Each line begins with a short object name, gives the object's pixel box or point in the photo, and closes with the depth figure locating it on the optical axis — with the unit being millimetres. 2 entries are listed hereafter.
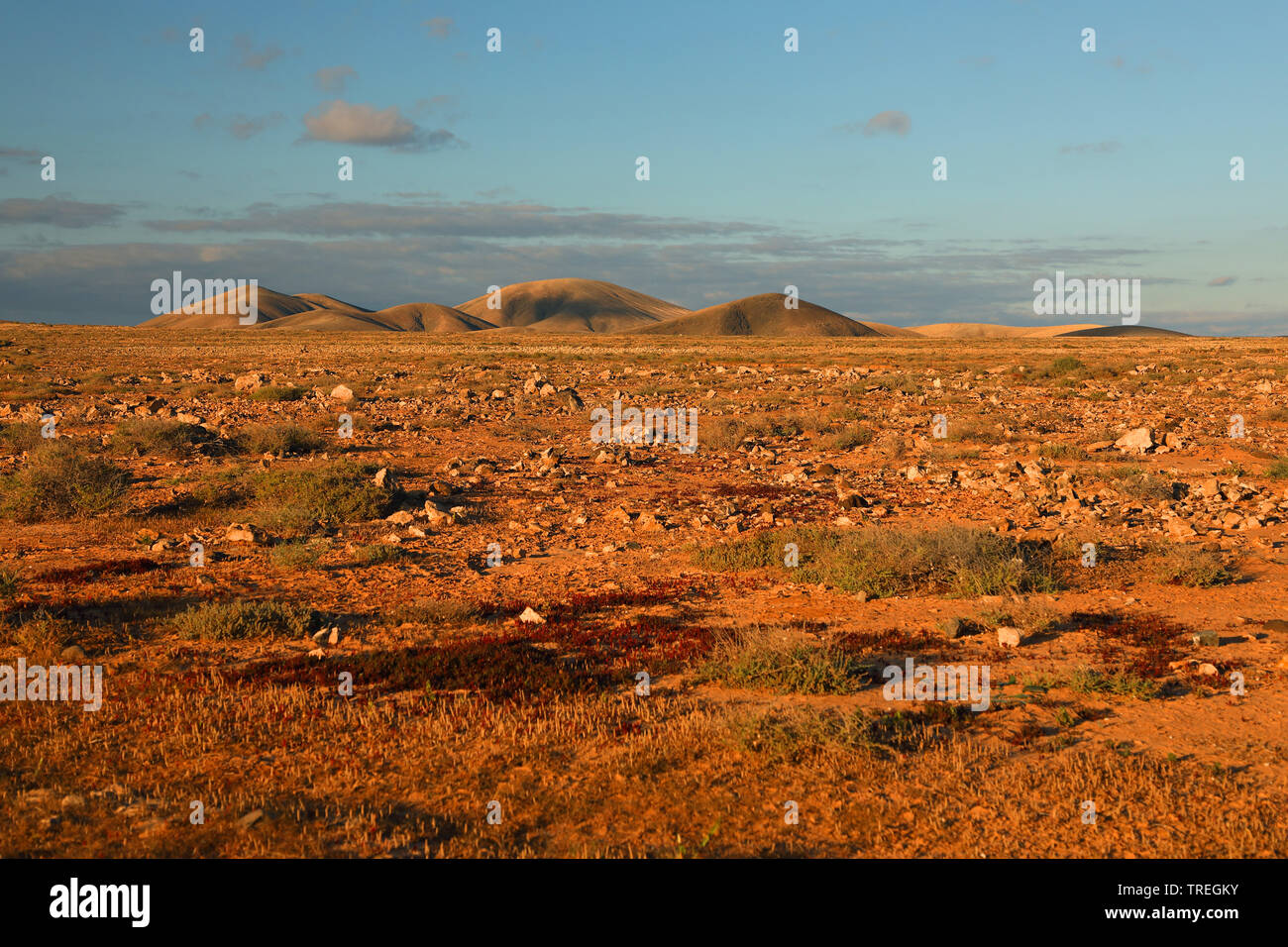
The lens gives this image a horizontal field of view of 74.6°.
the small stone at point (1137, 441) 17000
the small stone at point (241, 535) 10985
